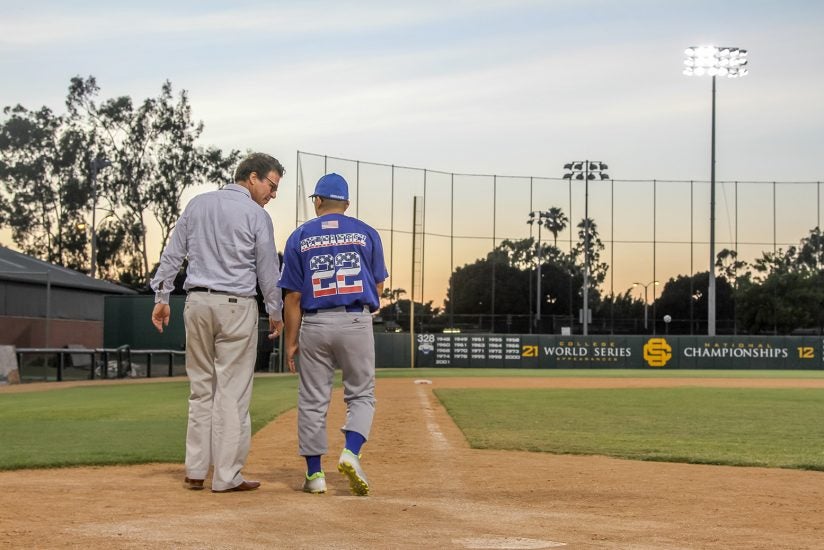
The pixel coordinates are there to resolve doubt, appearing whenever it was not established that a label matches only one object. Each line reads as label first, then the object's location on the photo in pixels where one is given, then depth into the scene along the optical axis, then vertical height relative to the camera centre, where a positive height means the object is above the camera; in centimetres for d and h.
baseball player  638 -1
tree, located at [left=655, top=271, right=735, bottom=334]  5691 +74
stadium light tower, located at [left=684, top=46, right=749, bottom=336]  4425 +1028
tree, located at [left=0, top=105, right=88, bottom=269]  6550 +735
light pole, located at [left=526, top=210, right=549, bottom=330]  5384 +469
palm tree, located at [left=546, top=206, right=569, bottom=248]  5428 +472
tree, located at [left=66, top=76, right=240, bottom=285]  6378 +832
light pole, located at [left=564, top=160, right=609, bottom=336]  5656 +730
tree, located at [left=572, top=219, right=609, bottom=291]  5653 +304
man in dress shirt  634 +0
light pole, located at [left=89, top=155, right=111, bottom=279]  5436 +762
